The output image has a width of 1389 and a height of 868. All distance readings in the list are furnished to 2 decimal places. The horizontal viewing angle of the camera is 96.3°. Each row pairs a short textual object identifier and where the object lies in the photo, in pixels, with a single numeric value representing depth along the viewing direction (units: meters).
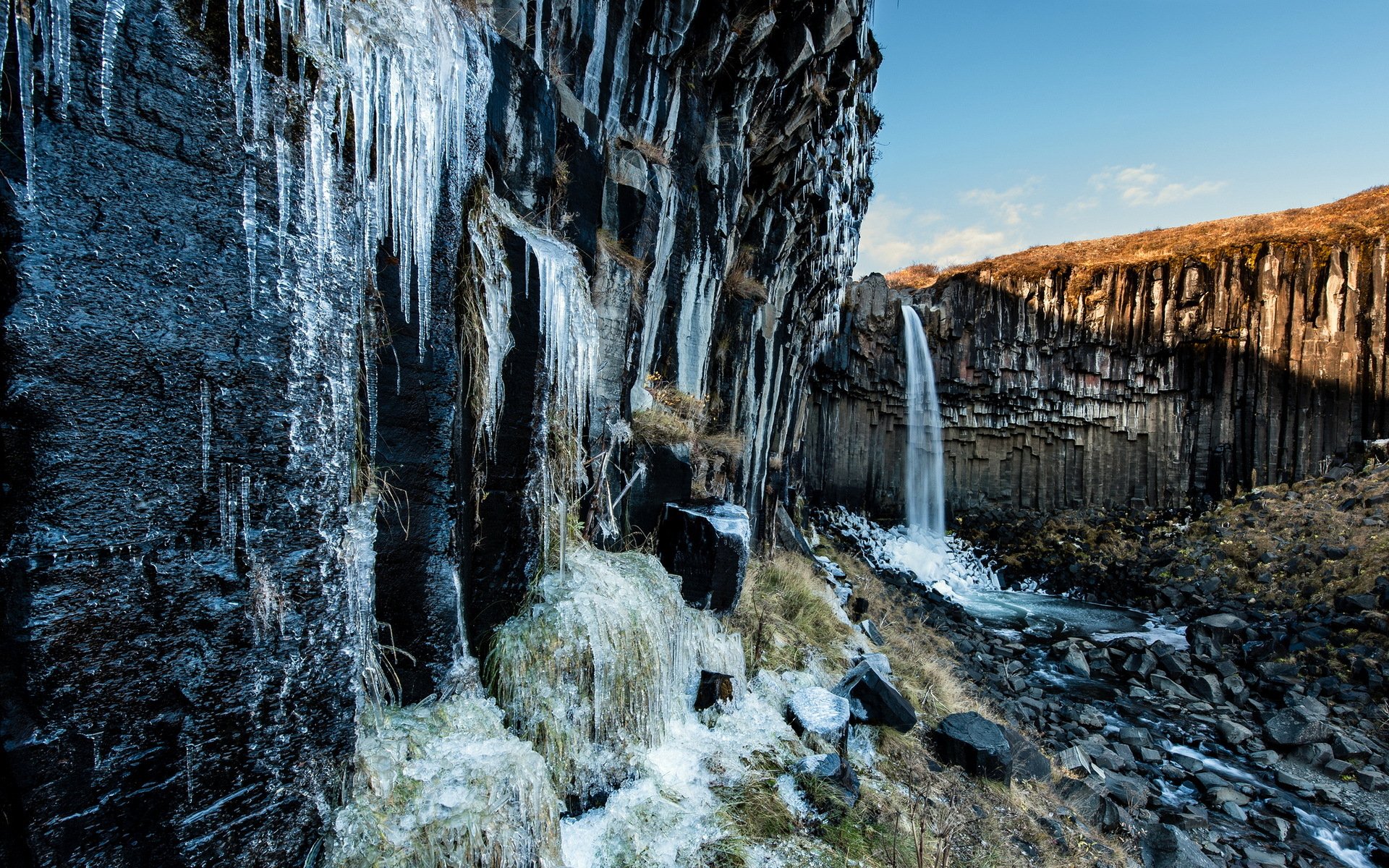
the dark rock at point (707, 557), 5.49
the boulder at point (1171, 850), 4.94
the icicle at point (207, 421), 1.97
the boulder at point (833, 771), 4.08
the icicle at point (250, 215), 2.09
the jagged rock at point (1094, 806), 5.44
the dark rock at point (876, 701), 5.42
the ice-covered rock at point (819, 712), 4.70
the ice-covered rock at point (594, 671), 3.44
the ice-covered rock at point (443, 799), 2.33
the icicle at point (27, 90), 1.62
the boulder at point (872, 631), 8.76
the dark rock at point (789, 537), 12.39
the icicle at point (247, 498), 2.06
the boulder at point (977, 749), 5.29
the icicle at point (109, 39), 1.79
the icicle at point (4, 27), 1.59
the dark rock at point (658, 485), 5.78
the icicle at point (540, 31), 4.66
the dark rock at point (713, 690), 4.57
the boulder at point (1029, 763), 5.65
